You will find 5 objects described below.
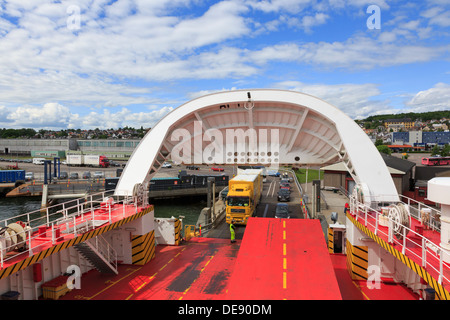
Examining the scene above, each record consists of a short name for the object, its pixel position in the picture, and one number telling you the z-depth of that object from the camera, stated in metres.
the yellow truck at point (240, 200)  20.40
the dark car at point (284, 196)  31.33
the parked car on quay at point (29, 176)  42.75
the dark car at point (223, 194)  32.16
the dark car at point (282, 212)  20.97
